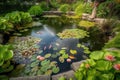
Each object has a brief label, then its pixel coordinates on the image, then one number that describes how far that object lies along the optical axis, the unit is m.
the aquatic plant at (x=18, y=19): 3.41
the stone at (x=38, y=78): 1.47
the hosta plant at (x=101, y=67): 1.14
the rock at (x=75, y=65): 1.53
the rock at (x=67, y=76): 1.50
